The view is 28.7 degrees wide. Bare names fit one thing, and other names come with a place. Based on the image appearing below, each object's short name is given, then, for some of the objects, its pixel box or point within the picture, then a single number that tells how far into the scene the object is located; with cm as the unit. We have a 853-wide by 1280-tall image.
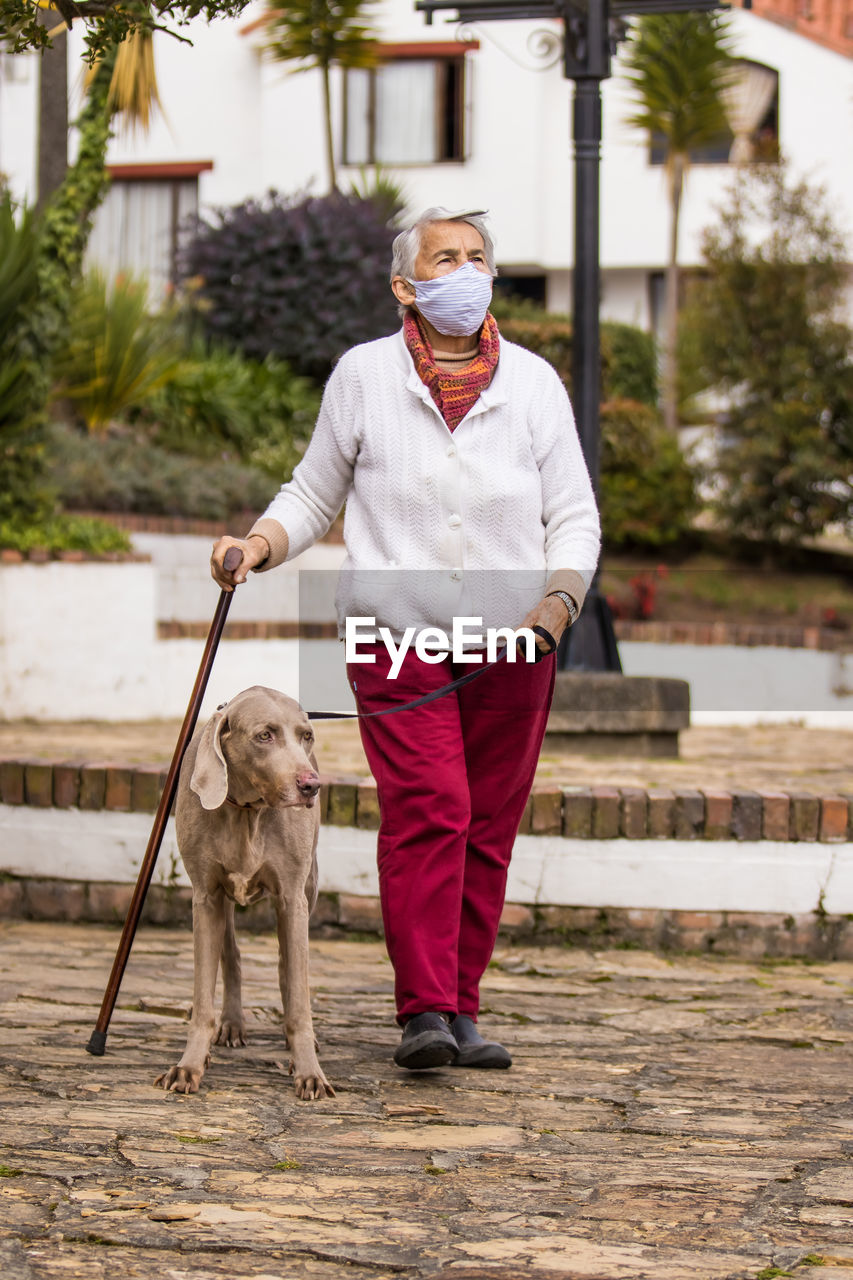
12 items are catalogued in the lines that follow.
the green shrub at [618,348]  1641
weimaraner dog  358
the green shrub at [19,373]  919
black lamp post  711
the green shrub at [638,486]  1542
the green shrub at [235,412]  1304
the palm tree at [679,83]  1794
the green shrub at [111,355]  1153
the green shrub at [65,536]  903
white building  2267
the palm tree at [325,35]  1773
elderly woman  386
